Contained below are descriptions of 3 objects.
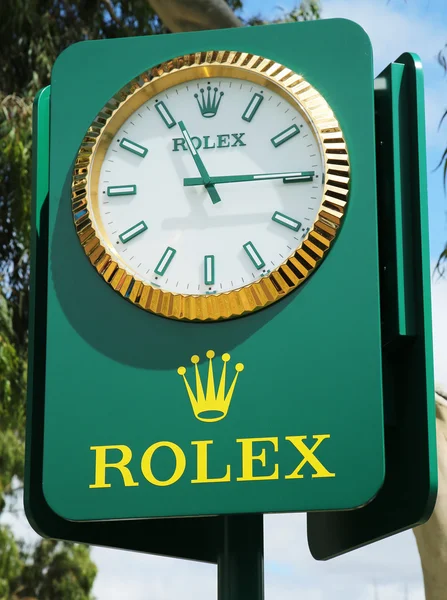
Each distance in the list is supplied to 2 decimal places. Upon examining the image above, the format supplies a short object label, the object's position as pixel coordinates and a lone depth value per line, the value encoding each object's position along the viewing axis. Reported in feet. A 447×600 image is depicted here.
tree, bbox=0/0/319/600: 32.60
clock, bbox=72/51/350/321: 14.71
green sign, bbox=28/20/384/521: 14.03
